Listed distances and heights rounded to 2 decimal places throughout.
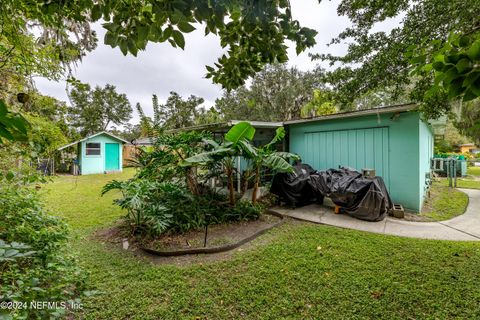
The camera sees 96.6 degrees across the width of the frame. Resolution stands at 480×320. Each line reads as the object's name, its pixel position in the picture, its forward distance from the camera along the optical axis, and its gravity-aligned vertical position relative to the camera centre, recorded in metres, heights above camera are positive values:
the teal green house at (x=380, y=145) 5.36 +0.51
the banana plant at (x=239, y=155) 4.59 +0.19
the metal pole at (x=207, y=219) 4.71 -1.29
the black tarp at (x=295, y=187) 5.91 -0.69
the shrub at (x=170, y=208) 4.09 -1.02
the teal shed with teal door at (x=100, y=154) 14.49 +0.69
